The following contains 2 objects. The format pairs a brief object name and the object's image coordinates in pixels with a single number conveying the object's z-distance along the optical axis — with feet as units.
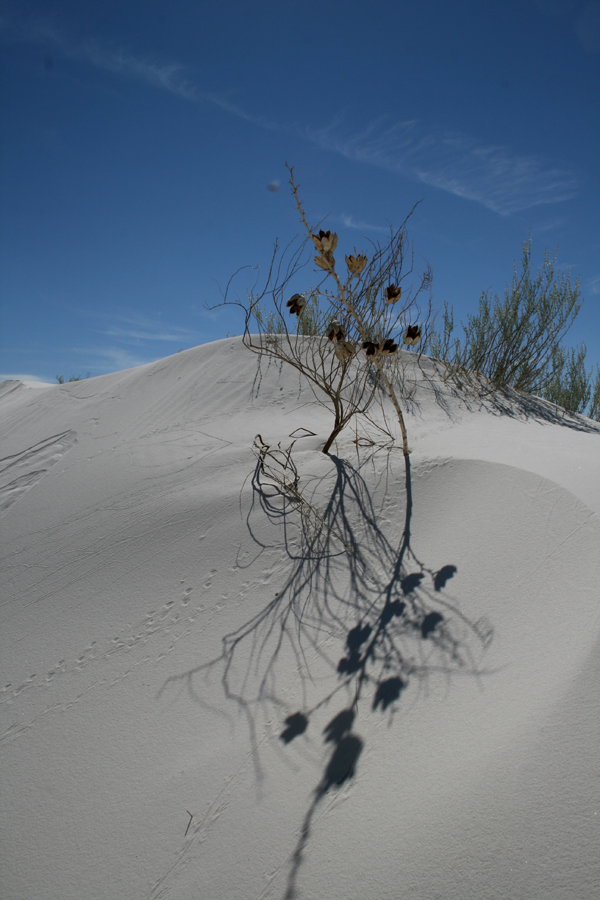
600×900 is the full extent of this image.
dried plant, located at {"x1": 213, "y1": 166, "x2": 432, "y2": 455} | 8.43
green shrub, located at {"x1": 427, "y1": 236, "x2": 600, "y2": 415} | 17.43
